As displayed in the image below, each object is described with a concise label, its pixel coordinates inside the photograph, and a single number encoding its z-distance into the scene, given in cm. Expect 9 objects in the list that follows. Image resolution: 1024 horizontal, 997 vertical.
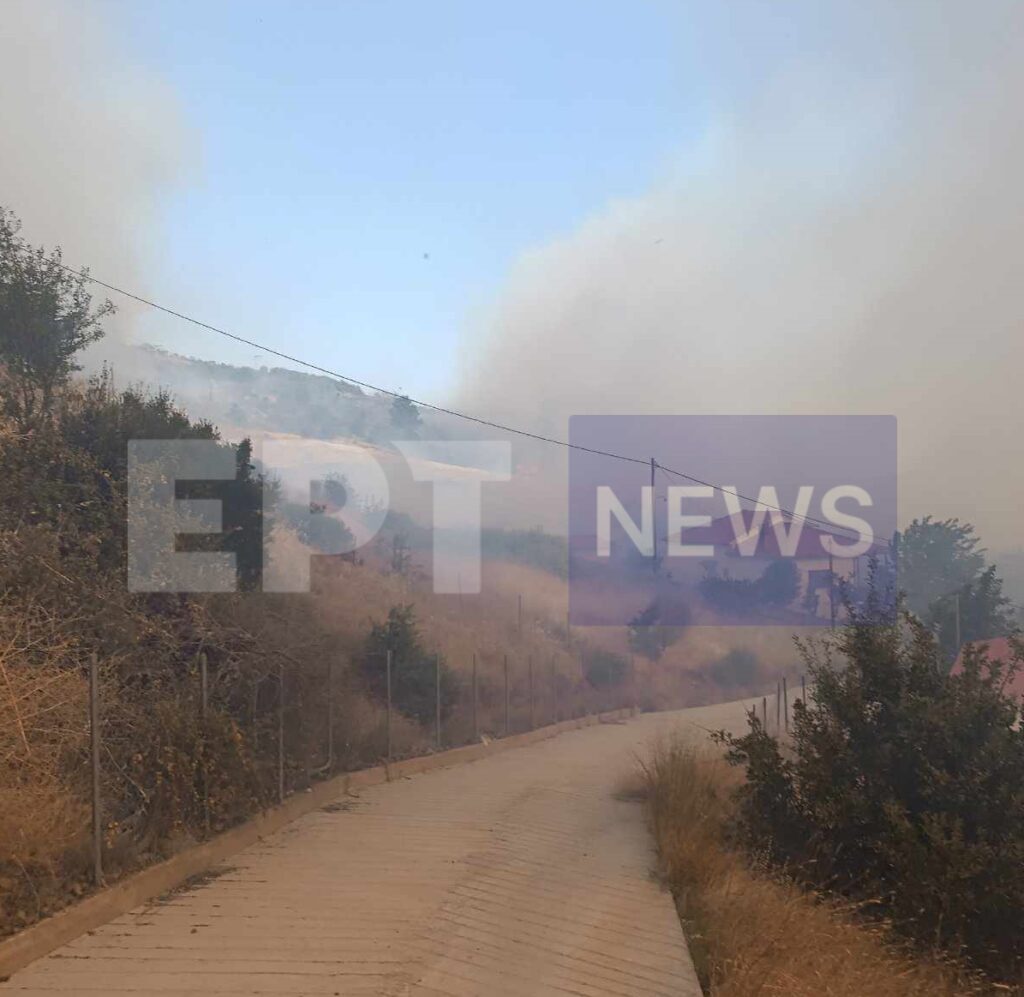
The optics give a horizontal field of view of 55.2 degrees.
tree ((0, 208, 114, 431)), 1666
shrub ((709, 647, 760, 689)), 4322
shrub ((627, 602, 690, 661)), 4247
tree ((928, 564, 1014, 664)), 2705
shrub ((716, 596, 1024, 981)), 863
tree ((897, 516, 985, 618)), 4156
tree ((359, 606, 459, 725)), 1775
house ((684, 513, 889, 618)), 4126
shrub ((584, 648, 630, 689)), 3372
